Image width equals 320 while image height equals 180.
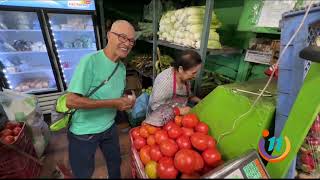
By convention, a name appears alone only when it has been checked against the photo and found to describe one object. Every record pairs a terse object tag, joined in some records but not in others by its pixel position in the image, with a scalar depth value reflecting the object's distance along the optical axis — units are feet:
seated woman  5.00
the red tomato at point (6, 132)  6.35
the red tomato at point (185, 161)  2.22
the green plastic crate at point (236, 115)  2.93
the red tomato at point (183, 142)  2.88
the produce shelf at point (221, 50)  6.34
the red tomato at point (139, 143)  3.41
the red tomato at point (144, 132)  3.60
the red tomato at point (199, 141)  2.79
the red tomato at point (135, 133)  3.68
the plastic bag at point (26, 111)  7.38
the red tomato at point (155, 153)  2.84
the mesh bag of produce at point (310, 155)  2.69
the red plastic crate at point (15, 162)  5.75
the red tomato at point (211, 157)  2.53
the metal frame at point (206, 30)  5.59
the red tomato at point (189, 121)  3.46
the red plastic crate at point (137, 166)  2.94
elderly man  3.94
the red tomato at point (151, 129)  3.65
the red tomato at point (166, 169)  2.10
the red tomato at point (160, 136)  3.10
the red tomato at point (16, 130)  6.50
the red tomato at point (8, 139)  6.02
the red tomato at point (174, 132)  3.13
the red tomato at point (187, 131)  3.14
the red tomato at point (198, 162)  2.25
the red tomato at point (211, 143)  2.82
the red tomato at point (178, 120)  3.62
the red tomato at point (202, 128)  3.31
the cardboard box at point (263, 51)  5.80
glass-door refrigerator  9.46
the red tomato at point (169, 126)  3.36
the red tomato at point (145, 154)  2.99
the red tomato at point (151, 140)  3.30
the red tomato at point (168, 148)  2.74
